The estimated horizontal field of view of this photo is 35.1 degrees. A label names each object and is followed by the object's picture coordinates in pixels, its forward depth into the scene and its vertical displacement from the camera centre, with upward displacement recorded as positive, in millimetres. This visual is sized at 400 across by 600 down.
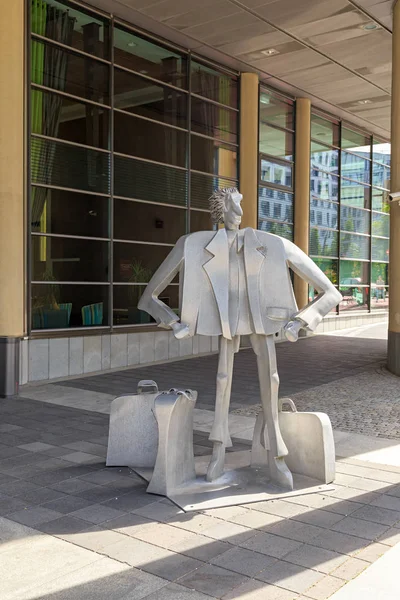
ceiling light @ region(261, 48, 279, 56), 13363 +4905
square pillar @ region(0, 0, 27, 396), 9047 +1446
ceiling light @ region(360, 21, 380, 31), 11930 +4870
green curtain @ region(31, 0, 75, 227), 10188 +3242
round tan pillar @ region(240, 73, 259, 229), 14908 +3273
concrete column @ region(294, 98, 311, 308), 17172 +2780
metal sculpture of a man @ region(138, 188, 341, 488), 4770 -128
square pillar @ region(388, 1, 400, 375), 10828 +946
